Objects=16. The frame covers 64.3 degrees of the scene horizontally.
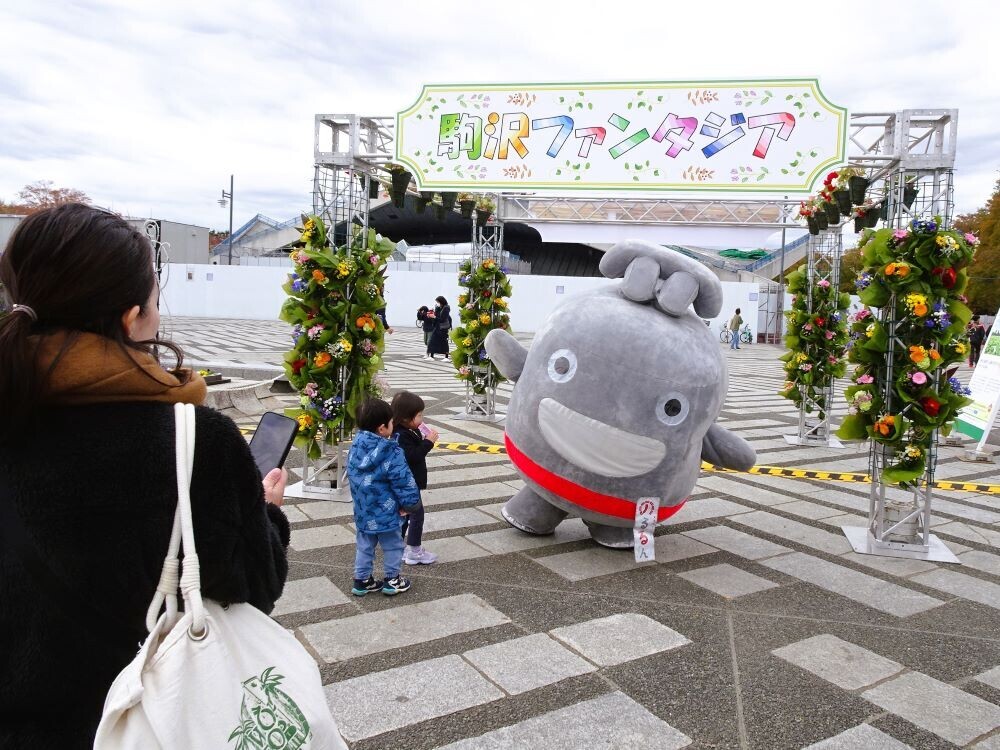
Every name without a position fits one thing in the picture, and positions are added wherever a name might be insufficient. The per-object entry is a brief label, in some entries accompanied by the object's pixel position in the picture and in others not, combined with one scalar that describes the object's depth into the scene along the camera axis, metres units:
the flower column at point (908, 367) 5.70
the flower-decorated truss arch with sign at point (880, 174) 6.04
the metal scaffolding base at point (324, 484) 6.97
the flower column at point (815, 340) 10.65
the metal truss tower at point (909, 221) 5.98
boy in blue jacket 4.64
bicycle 31.06
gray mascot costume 5.22
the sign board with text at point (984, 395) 10.34
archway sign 6.93
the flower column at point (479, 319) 11.40
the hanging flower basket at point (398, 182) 8.24
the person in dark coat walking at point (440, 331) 19.80
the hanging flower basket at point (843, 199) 8.23
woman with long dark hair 1.45
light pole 48.22
